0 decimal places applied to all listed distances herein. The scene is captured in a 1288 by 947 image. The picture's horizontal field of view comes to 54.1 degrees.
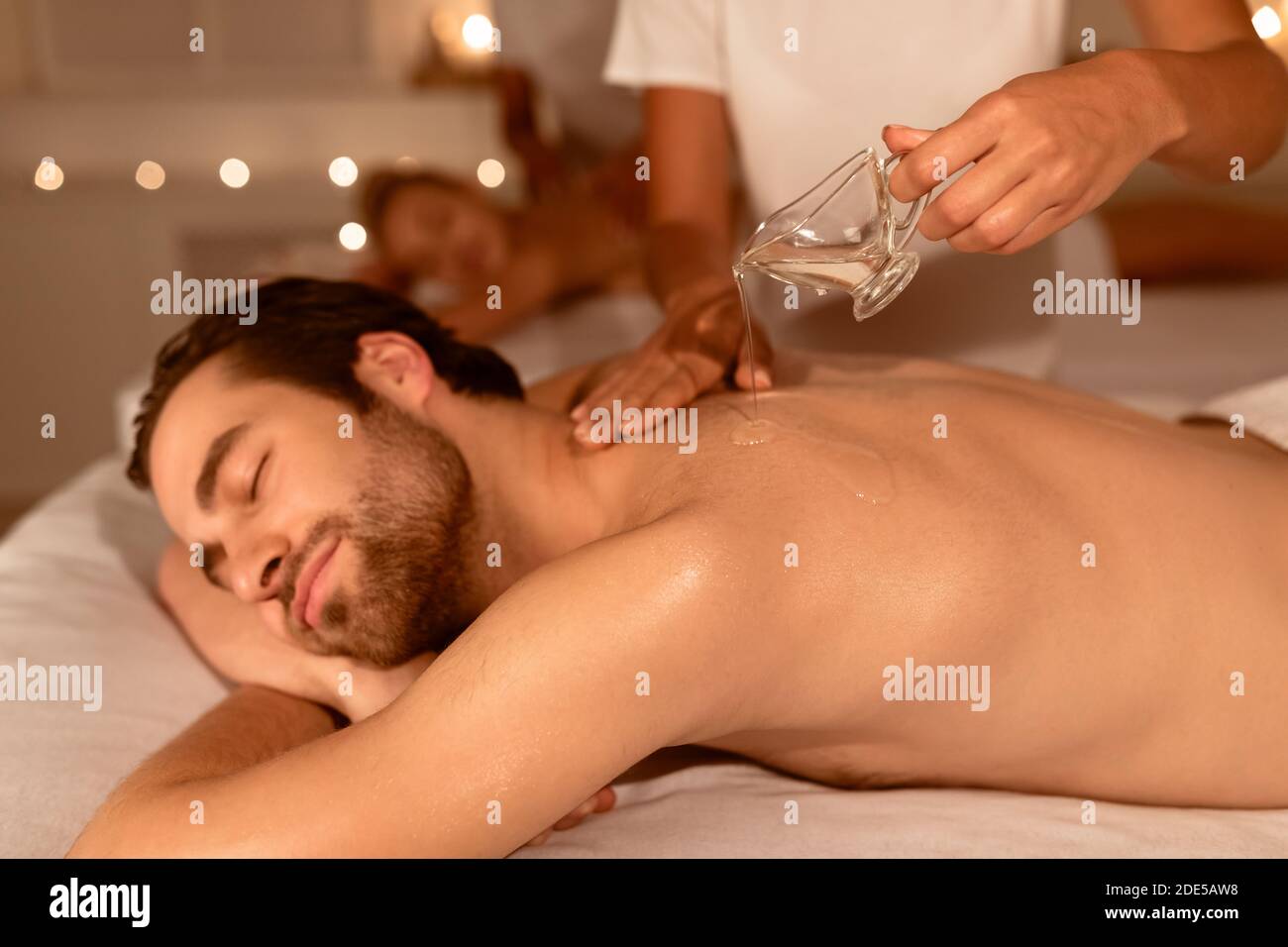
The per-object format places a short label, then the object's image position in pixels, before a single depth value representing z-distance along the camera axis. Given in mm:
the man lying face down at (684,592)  872
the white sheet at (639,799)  1024
